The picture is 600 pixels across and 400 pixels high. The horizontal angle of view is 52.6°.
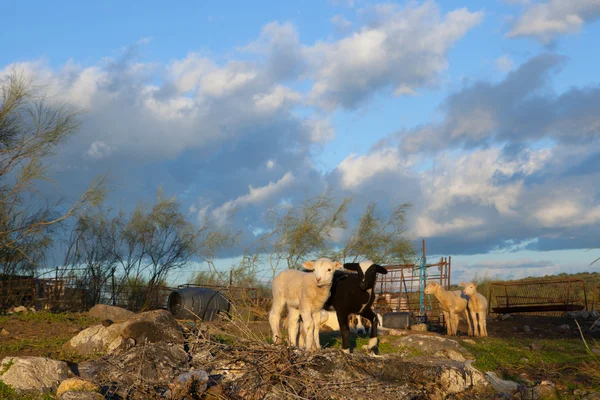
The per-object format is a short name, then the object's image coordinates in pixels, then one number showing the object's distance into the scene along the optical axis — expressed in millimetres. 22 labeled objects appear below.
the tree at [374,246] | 24797
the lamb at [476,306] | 17500
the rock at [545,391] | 8008
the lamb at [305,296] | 10305
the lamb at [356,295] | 10859
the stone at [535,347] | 13371
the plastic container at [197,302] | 19167
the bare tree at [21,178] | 17484
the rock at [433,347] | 11344
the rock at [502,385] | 8196
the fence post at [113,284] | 22205
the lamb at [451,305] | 17562
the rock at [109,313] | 15281
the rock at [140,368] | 7352
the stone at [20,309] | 17578
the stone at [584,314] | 23484
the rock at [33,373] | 8391
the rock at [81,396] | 6648
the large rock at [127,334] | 10914
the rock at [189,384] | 6450
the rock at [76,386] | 7039
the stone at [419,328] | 17781
